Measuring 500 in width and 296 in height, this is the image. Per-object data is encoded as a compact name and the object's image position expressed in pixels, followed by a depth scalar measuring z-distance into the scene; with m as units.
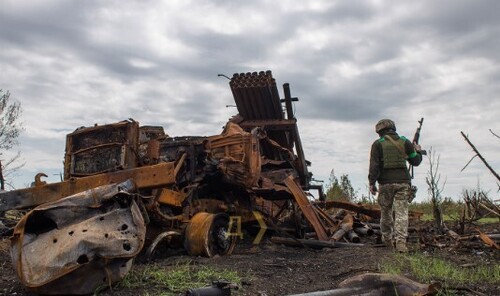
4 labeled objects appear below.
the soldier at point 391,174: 8.52
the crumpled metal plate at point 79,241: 4.34
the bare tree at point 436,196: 9.98
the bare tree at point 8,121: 18.36
